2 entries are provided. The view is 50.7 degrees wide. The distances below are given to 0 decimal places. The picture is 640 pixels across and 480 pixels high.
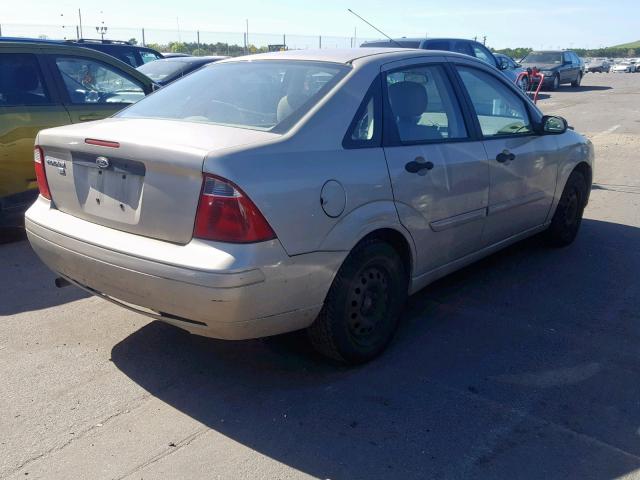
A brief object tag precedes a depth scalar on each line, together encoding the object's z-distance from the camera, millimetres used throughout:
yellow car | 5891
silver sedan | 3041
